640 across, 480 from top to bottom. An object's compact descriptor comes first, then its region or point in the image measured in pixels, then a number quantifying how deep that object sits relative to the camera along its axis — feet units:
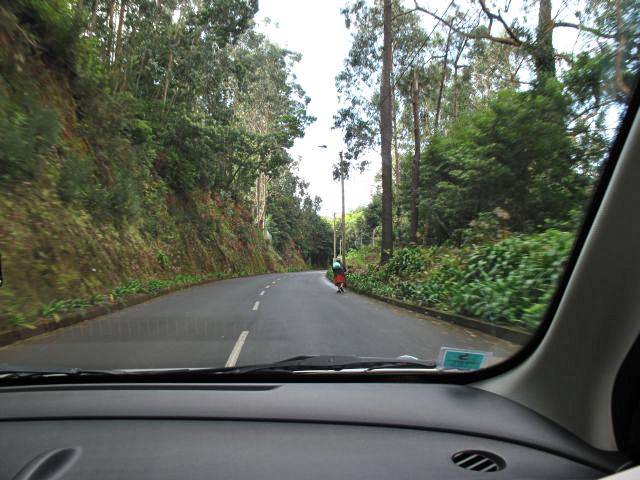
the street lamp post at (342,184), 107.55
